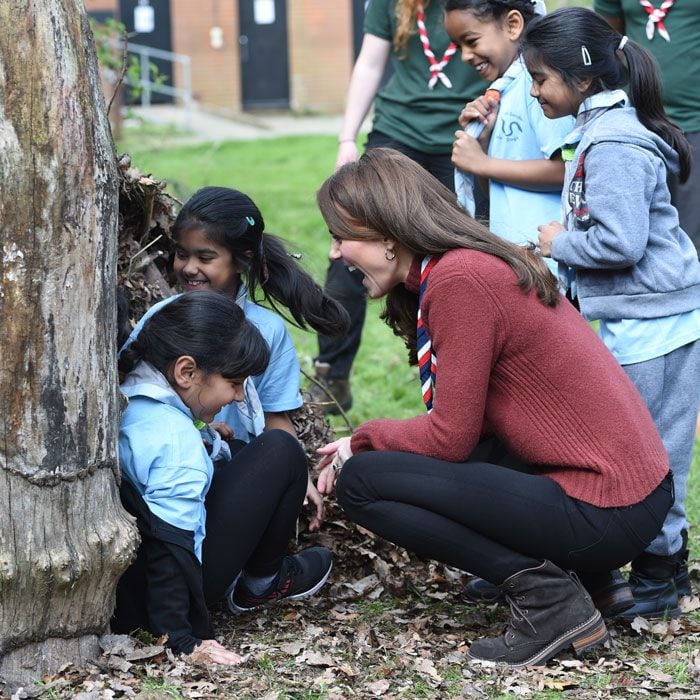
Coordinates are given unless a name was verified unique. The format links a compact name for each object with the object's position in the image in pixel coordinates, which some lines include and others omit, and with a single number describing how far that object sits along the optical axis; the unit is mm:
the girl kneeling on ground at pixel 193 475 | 6043
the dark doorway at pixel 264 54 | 44706
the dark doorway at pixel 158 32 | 43580
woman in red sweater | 5996
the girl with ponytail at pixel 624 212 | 6483
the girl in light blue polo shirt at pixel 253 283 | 7140
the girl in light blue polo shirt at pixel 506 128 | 7540
